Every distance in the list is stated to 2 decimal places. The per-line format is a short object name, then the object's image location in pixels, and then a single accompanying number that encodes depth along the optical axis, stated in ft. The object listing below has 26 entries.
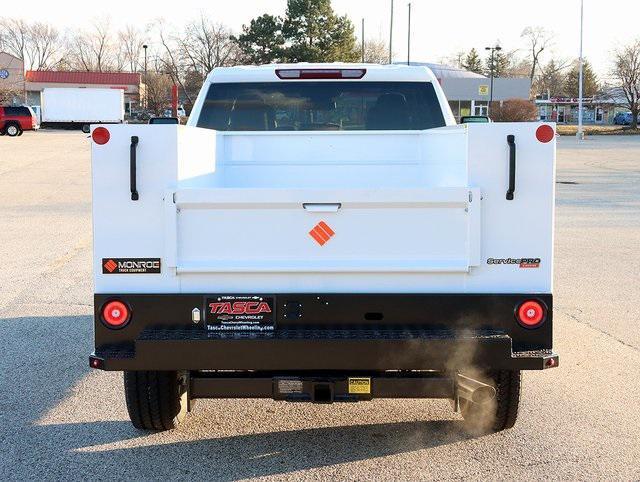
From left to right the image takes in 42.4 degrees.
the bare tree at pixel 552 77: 424.87
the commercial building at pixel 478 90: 262.06
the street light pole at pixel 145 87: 301.35
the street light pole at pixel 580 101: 193.43
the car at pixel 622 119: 312.13
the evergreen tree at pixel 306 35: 234.99
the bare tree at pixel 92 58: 402.07
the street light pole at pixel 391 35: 191.95
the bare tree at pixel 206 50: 313.12
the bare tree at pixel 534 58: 412.36
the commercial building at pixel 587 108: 331.77
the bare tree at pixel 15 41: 410.72
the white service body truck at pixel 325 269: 13.41
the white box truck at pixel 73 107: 226.79
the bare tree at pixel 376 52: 329.31
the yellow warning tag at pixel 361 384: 13.83
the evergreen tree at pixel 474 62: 403.95
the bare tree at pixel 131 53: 400.26
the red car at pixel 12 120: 176.93
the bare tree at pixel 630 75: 247.29
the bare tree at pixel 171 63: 313.24
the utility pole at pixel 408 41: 213.46
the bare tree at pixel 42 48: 417.28
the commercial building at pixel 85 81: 304.50
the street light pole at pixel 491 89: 256.93
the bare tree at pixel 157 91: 290.62
